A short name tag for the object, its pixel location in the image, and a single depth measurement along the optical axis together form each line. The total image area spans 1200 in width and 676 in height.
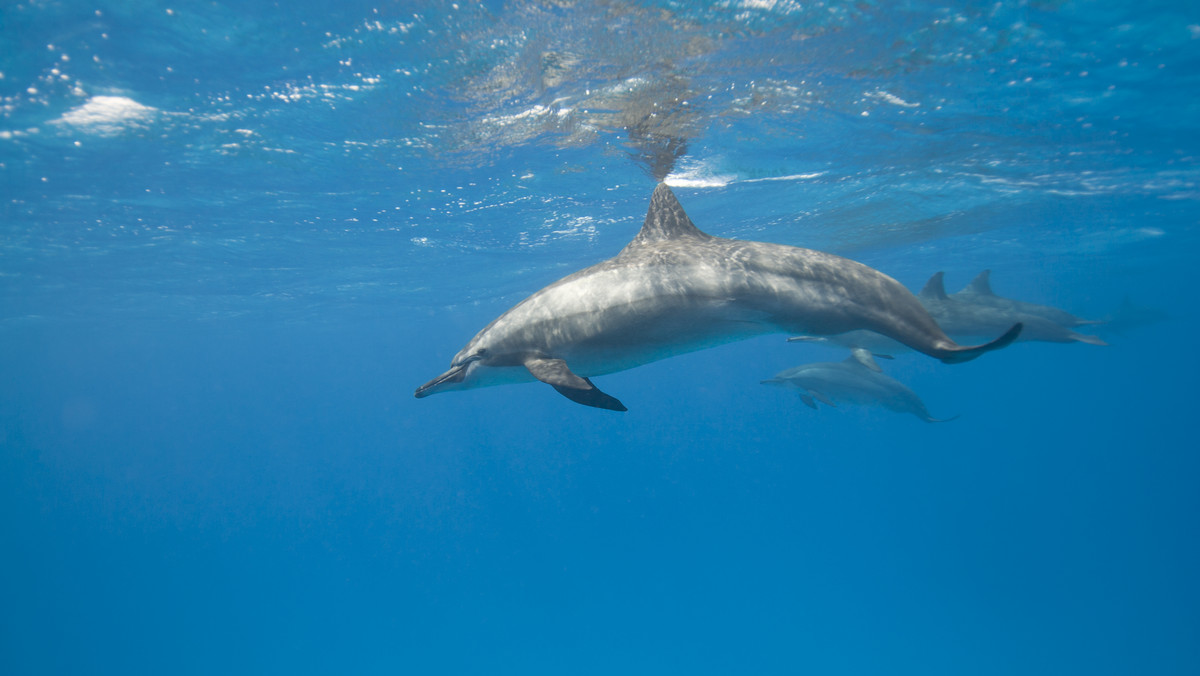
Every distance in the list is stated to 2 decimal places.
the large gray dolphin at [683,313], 4.21
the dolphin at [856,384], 13.30
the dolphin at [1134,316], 18.73
